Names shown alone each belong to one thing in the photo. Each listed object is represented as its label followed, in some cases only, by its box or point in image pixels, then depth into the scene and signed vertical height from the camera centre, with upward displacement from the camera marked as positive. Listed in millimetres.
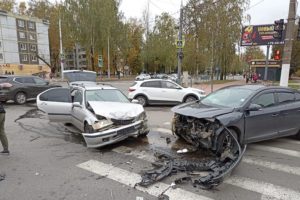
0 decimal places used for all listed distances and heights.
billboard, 21875 +3190
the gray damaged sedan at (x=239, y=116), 5020 -1112
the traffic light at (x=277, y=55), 15777 +918
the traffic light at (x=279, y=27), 11625 +2059
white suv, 12938 -1400
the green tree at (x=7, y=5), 62019 +15618
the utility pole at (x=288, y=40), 10852 +1319
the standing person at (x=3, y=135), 5157 -1589
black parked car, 12750 -1302
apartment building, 53312 +5115
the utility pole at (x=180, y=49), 17923 +1375
